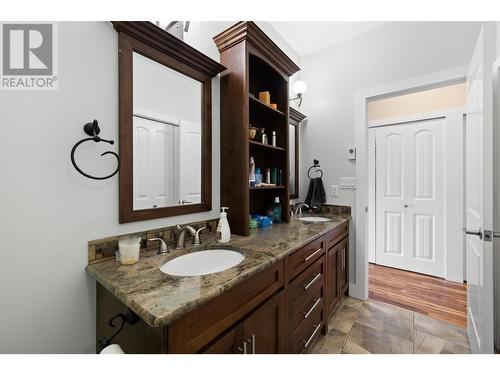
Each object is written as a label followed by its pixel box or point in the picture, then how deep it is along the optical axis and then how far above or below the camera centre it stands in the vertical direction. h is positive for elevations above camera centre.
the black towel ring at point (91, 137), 0.88 +0.21
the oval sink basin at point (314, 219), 2.05 -0.33
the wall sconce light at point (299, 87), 2.38 +1.08
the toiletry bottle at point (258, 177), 1.77 +0.08
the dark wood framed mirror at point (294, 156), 2.50 +0.35
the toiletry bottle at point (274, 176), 1.96 +0.09
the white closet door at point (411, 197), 2.59 -0.13
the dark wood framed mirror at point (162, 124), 1.05 +0.36
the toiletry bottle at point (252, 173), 1.69 +0.11
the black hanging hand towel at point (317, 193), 2.40 -0.07
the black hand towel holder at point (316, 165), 2.45 +0.24
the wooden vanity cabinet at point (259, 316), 0.70 -0.54
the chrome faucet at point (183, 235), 1.19 -0.27
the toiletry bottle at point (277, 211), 1.94 -0.22
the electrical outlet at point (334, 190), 2.36 -0.04
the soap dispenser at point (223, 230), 1.28 -0.26
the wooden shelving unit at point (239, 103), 1.44 +0.60
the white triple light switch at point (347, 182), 2.23 +0.04
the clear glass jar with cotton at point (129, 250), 0.95 -0.28
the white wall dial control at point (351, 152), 2.22 +0.35
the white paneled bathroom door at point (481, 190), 1.05 -0.02
